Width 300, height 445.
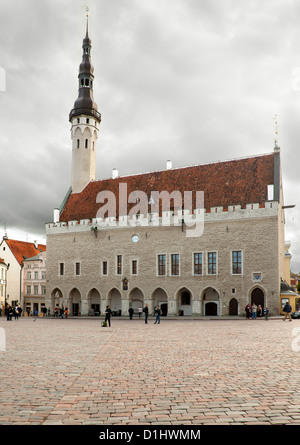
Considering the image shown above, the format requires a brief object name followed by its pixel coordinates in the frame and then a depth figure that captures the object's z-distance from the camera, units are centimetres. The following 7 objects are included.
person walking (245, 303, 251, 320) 3303
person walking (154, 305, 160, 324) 2787
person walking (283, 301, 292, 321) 2589
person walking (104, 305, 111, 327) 2444
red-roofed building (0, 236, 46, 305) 5744
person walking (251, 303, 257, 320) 3212
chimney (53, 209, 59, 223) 4791
